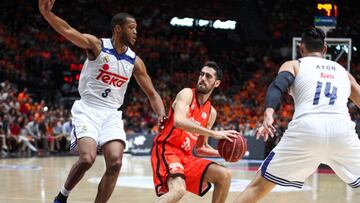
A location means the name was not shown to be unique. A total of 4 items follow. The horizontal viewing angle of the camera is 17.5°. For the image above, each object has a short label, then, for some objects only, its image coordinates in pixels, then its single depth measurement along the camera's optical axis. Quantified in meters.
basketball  10.28
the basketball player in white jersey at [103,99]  11.19
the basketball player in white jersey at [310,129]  8.95
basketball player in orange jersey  10.55
